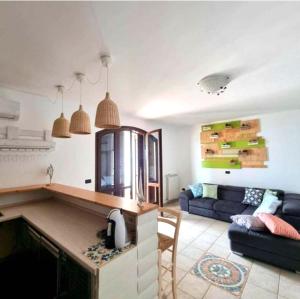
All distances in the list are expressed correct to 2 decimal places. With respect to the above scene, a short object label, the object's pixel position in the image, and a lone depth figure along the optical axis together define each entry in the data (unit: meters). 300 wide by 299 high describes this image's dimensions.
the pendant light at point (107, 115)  1.58
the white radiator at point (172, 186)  5.62
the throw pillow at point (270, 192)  3.83
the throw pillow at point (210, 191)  4.59
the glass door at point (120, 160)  3.76
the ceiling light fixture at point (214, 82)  2.19
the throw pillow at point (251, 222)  2.54
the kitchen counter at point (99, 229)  1.22
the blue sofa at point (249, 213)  2.31
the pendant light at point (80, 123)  1.90
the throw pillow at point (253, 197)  3.97
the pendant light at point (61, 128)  2.18
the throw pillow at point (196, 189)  4.75
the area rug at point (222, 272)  2.10
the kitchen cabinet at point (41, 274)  1.38
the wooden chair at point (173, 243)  1.85
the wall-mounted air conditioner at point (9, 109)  2.38
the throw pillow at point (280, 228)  2.32
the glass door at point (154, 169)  3.99
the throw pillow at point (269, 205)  3.39
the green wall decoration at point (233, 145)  4.50
